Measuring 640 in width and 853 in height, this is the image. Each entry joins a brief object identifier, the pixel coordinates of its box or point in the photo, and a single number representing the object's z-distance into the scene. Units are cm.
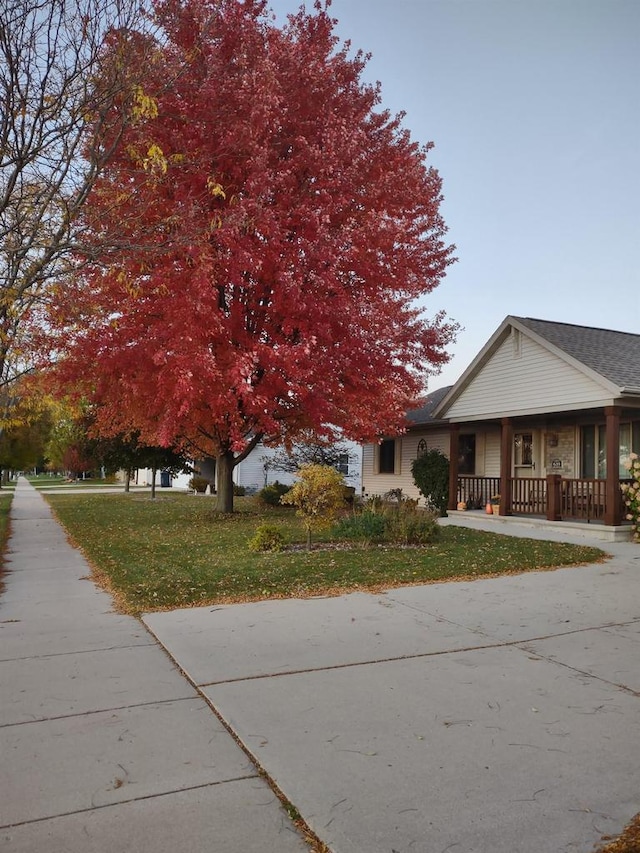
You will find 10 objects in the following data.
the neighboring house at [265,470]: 2912
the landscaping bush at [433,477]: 1975
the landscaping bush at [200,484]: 3503
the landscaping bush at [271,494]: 2355
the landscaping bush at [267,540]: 1128
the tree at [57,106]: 554
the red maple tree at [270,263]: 1102
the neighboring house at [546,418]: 1405
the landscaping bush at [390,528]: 1214
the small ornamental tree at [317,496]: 1127
